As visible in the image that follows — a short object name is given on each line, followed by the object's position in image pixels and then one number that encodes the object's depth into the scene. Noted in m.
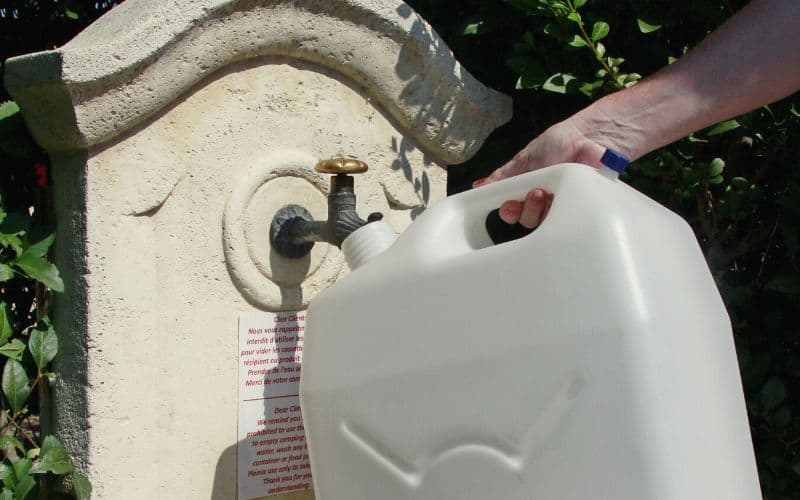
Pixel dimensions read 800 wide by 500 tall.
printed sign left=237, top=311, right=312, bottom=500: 1.46
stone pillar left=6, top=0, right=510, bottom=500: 1.27
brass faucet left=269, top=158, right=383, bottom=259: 1.38
